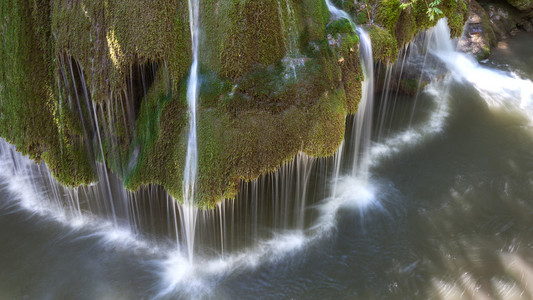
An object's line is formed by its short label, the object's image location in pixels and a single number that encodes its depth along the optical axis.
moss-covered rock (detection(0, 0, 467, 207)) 5.25
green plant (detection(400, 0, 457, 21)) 6.47
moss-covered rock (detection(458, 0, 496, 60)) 11.53
